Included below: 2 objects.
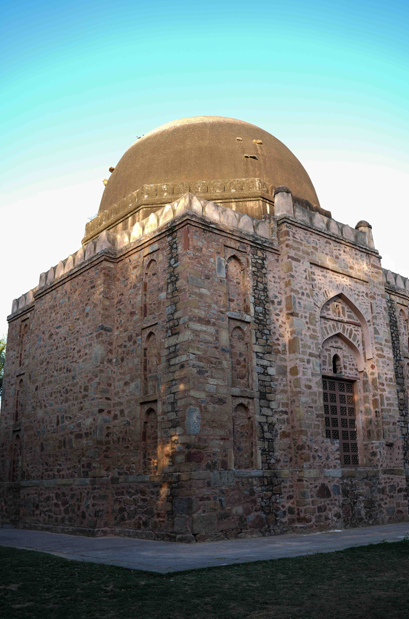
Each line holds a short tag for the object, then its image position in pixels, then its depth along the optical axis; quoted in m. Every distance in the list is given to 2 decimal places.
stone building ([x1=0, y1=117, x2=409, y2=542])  9.29
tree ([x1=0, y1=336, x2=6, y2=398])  25.62
